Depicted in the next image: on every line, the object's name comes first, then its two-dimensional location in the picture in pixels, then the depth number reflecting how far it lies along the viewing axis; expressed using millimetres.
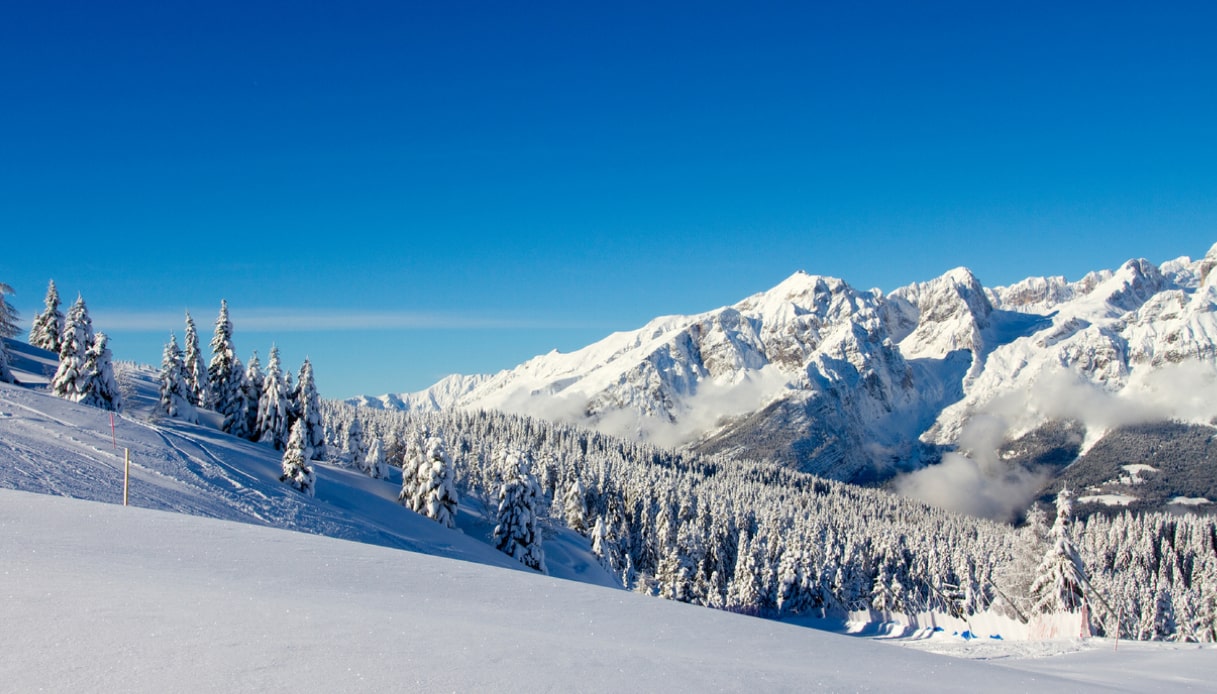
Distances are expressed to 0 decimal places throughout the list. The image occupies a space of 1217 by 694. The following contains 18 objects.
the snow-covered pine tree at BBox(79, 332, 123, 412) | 49656
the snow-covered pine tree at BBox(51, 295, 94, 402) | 49062
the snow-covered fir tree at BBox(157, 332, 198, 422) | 58312
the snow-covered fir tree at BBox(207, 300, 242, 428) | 61375
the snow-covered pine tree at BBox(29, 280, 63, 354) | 71812
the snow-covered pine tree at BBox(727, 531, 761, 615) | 80625
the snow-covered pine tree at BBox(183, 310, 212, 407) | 68125
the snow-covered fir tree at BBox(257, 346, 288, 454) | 58500
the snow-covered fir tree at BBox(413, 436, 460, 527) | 49344
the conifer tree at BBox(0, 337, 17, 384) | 47562
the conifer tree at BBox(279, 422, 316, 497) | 40188
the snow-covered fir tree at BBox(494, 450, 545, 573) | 49094
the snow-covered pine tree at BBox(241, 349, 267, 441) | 60594
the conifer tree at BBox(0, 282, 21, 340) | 57000
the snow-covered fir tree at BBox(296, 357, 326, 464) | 60312
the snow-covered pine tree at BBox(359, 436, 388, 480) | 63906
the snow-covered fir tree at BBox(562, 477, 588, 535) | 78000
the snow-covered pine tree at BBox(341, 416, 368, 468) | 70769
